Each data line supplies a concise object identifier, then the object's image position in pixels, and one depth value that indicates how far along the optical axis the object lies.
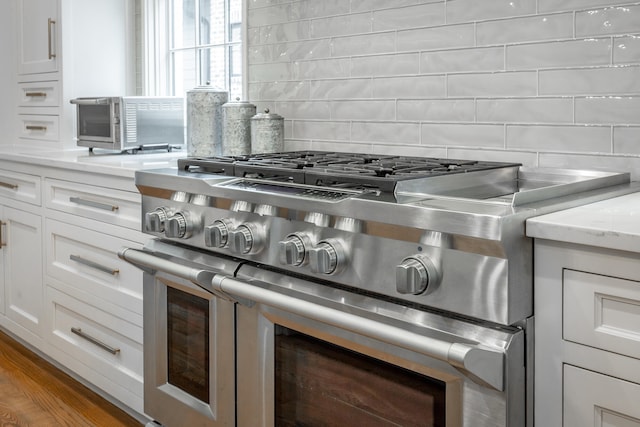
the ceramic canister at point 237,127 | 2.56
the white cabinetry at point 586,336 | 1.09
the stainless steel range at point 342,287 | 1.18
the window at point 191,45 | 3.19
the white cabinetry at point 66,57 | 3.46
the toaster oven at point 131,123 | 2.95
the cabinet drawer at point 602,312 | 1.09
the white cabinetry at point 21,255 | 3.05
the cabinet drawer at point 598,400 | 1.10
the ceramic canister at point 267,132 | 2.46
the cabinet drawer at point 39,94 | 3.54
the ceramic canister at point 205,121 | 2.64
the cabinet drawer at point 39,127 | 3.56
